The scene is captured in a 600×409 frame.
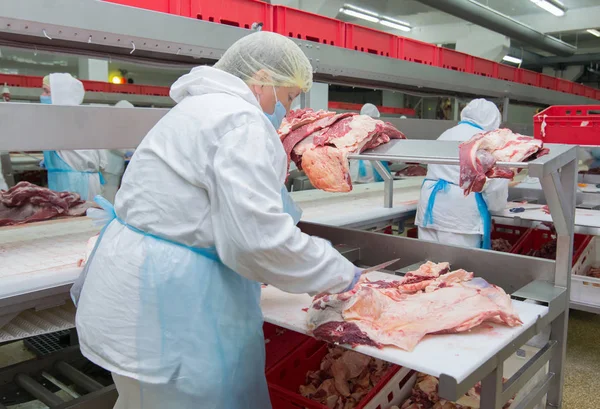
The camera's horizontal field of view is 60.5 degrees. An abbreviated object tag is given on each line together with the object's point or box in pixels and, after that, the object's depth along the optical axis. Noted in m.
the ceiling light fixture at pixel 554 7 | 9.22
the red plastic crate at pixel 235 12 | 2.64
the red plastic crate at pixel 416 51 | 3.99
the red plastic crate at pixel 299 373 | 2.05
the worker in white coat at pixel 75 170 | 5.04
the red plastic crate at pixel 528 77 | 6.13
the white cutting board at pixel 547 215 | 3.47
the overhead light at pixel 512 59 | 12.25
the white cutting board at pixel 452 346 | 1.45
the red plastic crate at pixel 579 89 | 8.23
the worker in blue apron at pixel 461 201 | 3.70
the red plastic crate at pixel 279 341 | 2.33
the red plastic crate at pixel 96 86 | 8.48
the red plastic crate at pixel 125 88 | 8.83
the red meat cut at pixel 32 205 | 3.28
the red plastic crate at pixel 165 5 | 2.41
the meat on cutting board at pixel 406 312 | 1.66
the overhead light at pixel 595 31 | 11.96
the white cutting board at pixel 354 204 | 3.52
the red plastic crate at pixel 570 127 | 3.84
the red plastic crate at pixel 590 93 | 8.81
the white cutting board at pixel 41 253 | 2.08
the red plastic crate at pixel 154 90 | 9.48
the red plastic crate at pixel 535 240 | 4.11
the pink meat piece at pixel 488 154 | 1.88
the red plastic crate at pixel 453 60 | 4.49
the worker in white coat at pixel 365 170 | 7.07
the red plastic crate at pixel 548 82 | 6.83
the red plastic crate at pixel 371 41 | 3.49
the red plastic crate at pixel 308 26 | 3.03
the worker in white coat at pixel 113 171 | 6.20
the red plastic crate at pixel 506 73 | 5.52
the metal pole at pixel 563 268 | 1.95
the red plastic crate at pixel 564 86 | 7.46
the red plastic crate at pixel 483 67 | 5.06
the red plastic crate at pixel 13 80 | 7.96
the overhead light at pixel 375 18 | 9.20
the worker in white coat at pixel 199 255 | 1.49
